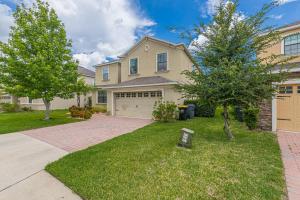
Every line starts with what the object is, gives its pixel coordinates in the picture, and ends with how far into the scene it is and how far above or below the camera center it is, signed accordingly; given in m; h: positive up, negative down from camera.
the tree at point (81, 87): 13.15 +0.95
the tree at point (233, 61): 5.82 +1.49
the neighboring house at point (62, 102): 21.94 -0.51
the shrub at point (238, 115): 11.24 -1.22
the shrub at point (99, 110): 17.62 -1.29
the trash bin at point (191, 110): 12.57 -0.98
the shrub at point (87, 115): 14.01 -1.47
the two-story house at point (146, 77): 13.21 +2.10
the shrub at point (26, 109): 21.09 -1.43
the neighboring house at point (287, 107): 7.80 -0.44
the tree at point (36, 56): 11.07 +3.07
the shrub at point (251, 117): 8.31 -1.02
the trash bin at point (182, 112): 12.04 -1.03
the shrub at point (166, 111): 11.40 -0.91
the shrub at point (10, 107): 20.00 -1.11
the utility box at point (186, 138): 5.62 -1.43
